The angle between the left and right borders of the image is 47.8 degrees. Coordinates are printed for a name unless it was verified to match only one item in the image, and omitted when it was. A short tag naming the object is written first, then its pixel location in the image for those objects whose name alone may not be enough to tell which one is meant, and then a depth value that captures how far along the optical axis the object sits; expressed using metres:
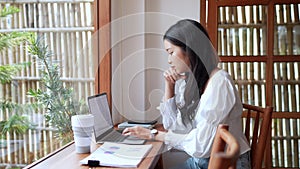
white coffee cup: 1.50
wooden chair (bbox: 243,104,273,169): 1.58
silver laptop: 1.70
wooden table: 1.34
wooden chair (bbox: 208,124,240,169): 0.72
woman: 1.41
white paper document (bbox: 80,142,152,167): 1.34
